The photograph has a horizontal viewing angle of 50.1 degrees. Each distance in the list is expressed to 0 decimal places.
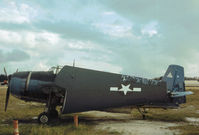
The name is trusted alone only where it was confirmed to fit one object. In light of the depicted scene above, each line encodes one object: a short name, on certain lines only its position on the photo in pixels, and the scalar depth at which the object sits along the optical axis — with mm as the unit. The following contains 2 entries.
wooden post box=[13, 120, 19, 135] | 6002
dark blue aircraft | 10227
